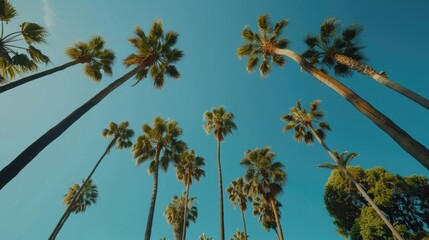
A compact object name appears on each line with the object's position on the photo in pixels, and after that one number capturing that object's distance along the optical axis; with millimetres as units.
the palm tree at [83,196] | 31836
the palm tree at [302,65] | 5253
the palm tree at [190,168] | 25844
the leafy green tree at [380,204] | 25453
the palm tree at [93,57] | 12344
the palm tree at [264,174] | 23141
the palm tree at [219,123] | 24984
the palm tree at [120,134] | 26641
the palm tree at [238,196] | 33219
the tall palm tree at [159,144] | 18953
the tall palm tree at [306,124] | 24548
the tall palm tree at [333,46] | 11797
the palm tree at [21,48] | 10375
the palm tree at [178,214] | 32312
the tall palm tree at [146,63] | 7750
